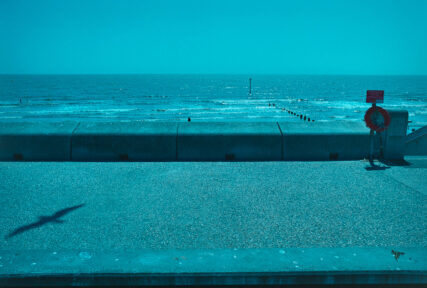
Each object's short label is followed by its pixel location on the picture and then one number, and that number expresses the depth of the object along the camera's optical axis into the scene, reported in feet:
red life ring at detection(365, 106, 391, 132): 24.67
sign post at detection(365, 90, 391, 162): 24.63
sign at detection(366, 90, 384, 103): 25.32
